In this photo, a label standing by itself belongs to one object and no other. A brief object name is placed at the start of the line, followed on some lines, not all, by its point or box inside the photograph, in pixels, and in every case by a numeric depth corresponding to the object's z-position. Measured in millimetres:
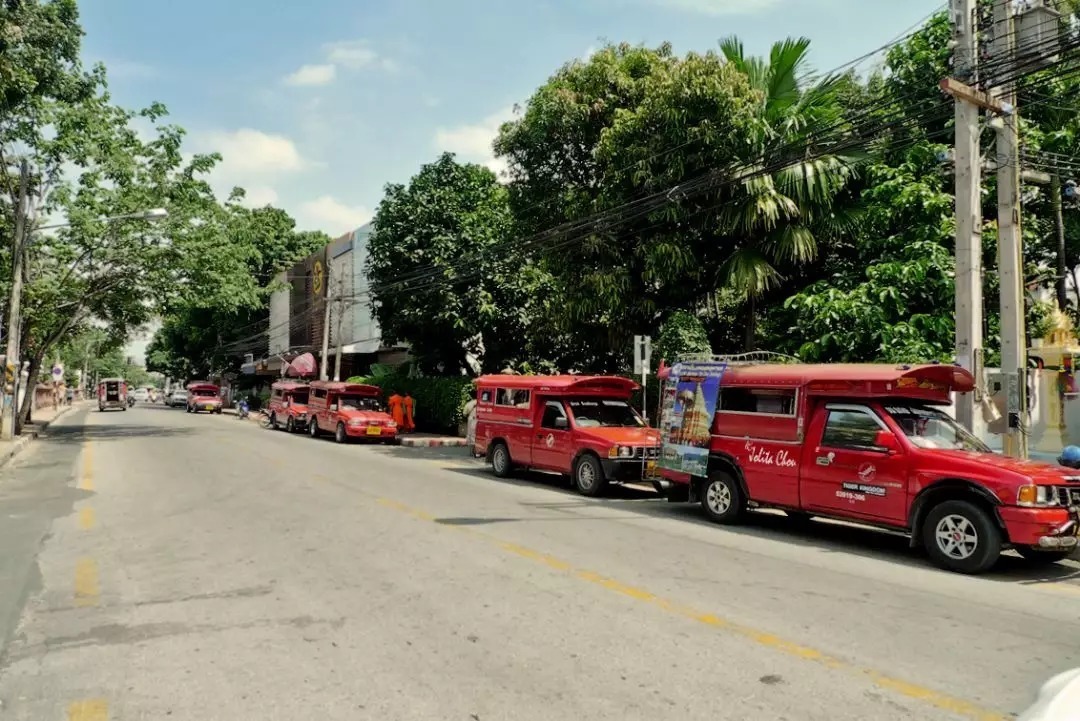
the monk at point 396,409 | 29047
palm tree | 15969
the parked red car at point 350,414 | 25547
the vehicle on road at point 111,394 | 57469
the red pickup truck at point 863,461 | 7836
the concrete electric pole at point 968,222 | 10562
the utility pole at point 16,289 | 23250
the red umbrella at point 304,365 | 45031
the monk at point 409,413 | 29750
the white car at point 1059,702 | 2451
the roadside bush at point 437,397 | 27594
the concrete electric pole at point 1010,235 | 10539
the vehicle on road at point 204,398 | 51688
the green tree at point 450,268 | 25578
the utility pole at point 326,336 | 35562
